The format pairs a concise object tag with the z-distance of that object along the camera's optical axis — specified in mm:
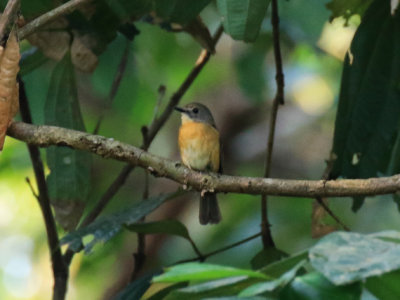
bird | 8109
